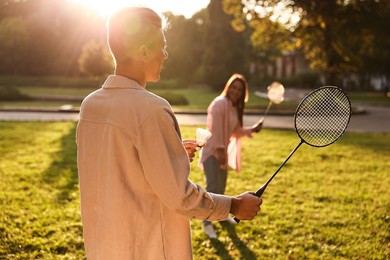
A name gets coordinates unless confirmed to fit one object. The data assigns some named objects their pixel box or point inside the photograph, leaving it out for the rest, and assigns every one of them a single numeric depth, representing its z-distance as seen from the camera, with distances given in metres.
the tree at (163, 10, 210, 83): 54.66
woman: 5.25
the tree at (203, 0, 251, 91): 42.75
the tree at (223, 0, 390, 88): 20.81
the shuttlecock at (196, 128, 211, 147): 2.55
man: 1.67
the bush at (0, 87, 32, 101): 27.09
